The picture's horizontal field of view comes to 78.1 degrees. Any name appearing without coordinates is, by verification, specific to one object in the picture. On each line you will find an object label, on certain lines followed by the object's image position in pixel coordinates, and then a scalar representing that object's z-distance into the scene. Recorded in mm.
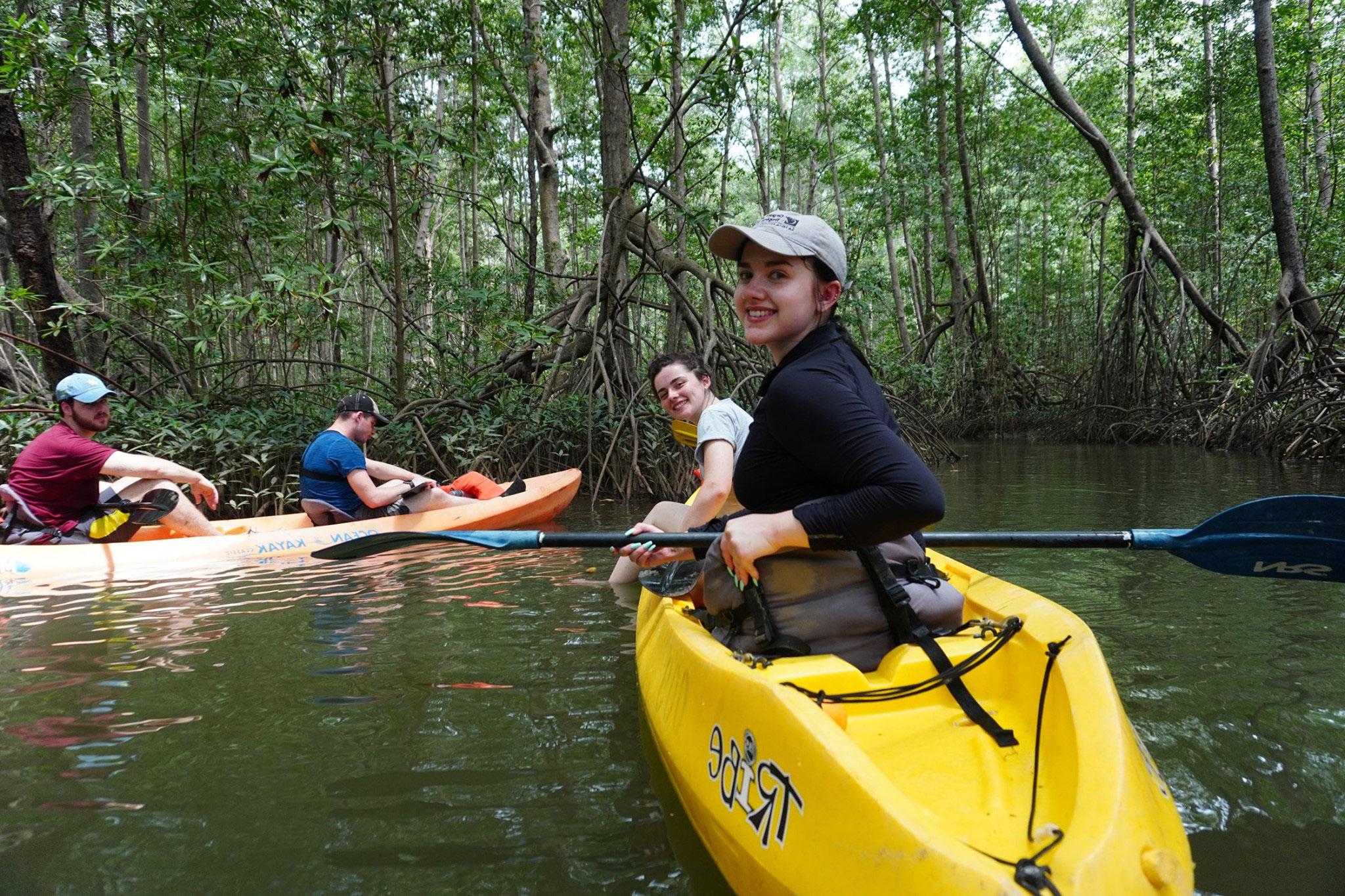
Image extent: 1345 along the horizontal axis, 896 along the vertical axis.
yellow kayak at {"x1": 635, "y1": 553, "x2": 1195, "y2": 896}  1120
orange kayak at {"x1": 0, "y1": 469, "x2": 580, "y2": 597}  4637
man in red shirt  4805
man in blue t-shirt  5559
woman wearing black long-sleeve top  1512
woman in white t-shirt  3361
